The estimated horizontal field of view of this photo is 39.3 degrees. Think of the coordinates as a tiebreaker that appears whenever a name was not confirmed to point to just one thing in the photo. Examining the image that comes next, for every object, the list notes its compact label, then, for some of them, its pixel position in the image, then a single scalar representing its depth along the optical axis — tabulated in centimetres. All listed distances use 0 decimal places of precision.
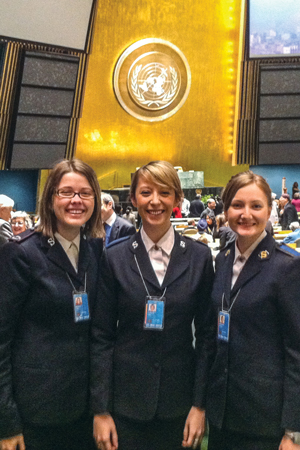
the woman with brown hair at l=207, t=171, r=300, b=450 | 134
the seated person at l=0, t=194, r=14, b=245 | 388
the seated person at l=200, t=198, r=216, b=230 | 721
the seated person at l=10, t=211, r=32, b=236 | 470
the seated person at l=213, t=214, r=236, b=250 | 479
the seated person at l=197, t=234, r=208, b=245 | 547
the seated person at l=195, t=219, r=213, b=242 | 677
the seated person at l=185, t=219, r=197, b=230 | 740
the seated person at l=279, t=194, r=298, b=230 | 777
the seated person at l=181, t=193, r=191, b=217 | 1028
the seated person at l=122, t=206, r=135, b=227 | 788
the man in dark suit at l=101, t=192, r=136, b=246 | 365
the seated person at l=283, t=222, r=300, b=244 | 513
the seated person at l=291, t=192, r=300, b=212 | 1012
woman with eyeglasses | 140
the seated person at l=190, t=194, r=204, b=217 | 980
